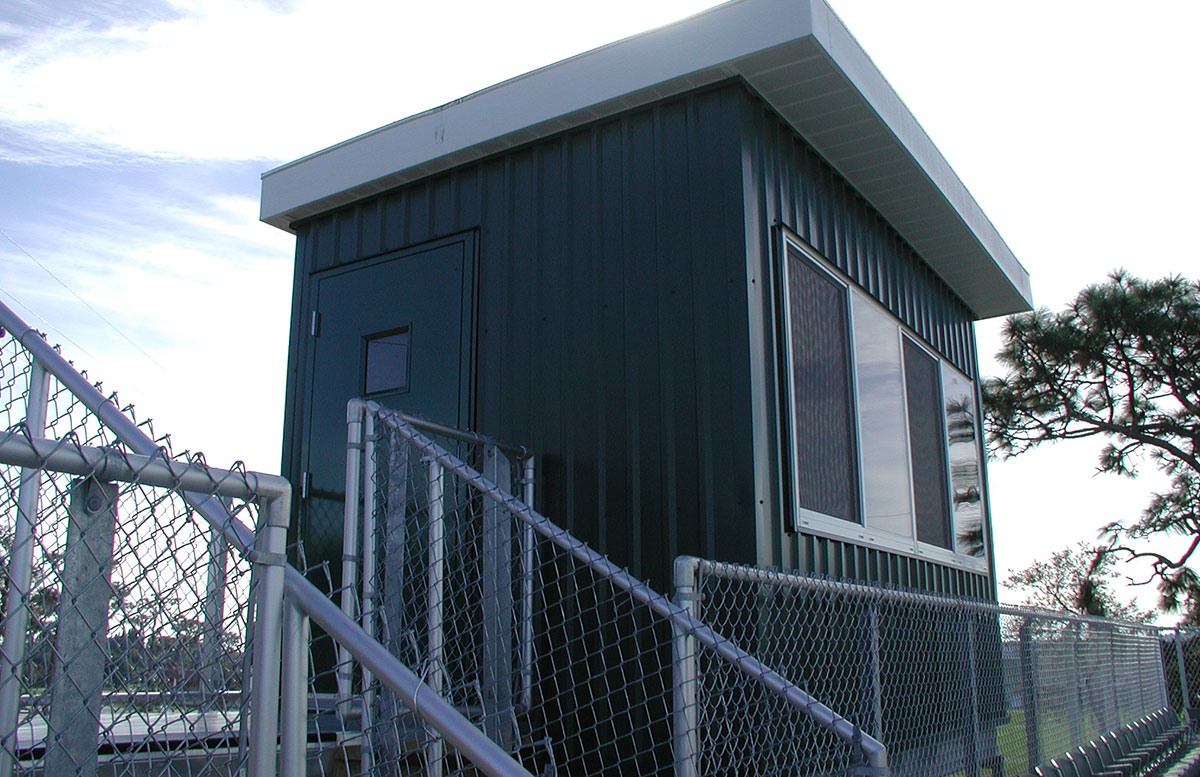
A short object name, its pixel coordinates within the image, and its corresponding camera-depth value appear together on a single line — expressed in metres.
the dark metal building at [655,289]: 4.54
